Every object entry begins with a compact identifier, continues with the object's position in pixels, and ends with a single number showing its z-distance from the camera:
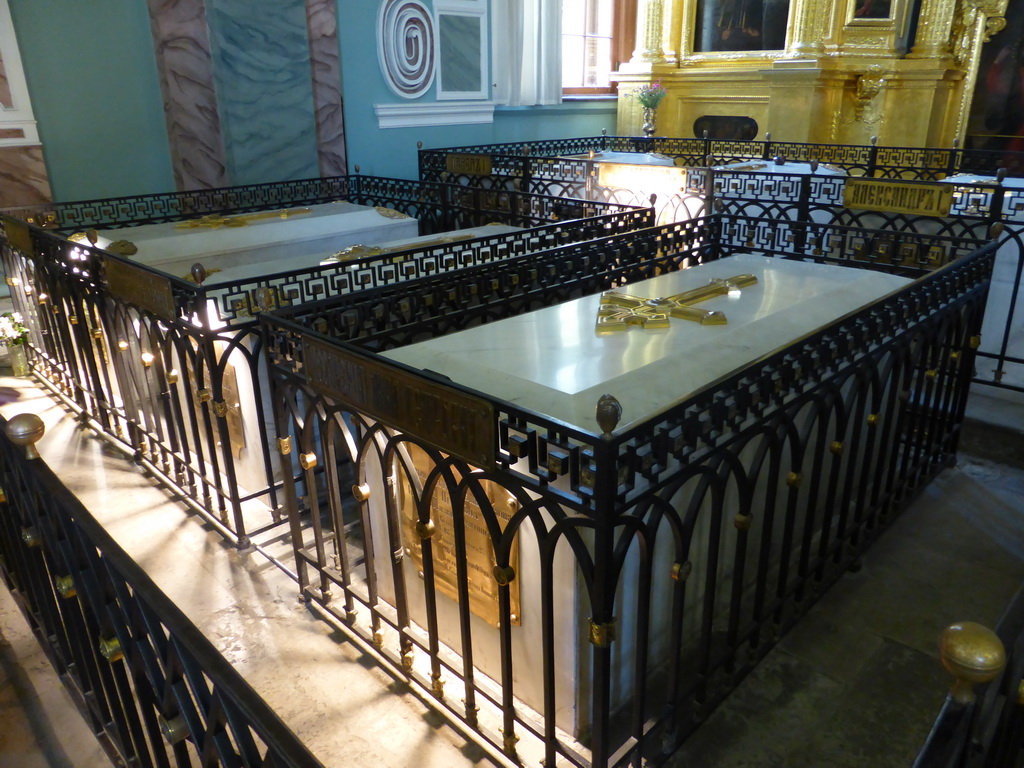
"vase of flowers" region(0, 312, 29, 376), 5.40
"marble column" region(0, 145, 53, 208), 6.00
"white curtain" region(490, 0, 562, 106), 9.77
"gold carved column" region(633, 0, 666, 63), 11.38
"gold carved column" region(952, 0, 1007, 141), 9.16
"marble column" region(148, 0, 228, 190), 6.48
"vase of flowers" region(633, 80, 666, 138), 10.73
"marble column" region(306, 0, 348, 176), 7.46
